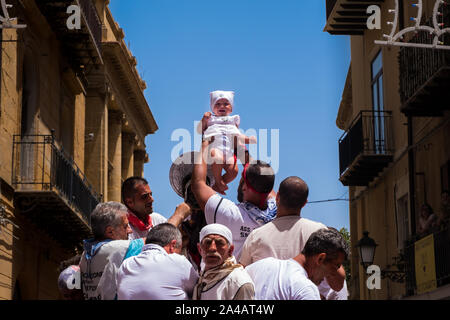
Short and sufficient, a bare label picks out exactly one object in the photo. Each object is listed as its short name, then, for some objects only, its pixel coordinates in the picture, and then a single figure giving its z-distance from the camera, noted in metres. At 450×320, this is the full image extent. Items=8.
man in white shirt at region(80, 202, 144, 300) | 7.62
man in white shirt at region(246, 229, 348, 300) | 6.59
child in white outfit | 9.74
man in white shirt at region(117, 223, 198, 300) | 7.08
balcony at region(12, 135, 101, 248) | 21.73
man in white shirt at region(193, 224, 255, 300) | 6.61
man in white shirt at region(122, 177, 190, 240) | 8.79
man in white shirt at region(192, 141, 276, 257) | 8.38
